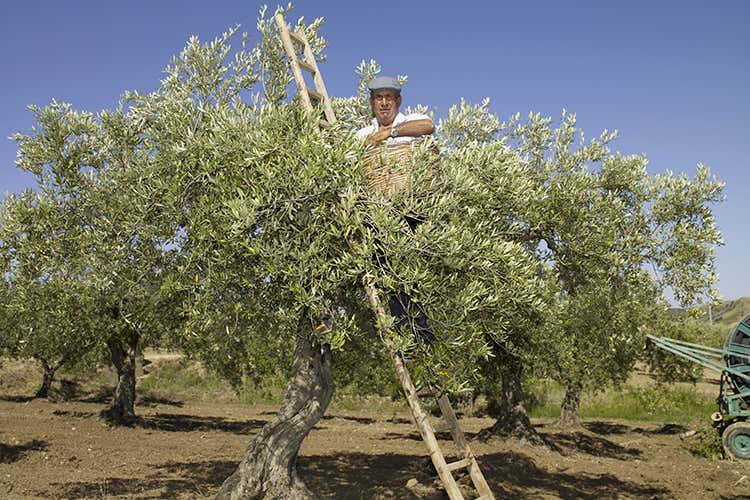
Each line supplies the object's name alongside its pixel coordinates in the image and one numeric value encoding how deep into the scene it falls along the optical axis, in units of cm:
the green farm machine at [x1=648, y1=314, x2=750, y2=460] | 2089
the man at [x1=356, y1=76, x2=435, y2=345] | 929
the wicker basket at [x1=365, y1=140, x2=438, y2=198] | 917
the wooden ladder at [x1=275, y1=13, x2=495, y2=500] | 858
